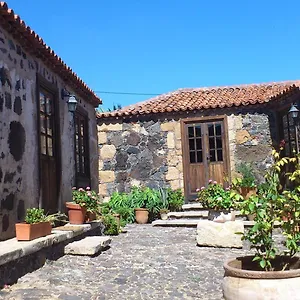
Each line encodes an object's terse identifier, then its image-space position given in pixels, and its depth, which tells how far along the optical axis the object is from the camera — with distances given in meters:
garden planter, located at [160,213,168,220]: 10.61
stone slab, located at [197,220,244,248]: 6.83
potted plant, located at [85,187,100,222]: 7.38
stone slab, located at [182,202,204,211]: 10.87
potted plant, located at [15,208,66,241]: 5.19
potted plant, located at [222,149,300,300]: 2.97
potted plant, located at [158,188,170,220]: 10.70
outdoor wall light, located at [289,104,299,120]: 10.06
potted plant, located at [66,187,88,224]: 7.18
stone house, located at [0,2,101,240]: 5.47
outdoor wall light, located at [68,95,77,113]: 7.74
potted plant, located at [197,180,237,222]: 7.28
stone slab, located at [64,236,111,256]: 6.11
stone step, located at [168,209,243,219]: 10.06
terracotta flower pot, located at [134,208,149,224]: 10.74
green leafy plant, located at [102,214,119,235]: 8.41
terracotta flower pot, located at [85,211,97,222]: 7.43
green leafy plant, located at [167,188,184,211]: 11.02
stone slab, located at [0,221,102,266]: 4.47
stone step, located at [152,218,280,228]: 9.46
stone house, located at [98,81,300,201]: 11.60
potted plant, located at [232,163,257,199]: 10.07
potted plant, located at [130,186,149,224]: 10.75
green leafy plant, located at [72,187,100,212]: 7.29
